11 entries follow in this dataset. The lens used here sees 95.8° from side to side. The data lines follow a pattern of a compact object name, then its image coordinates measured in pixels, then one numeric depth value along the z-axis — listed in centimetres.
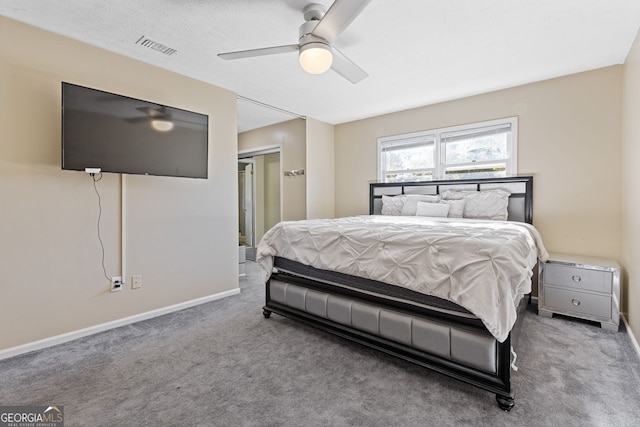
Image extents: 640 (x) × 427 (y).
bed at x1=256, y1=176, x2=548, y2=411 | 162
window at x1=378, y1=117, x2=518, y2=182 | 367
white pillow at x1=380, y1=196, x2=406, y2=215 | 428
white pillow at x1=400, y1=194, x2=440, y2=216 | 398
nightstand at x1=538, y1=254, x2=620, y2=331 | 262
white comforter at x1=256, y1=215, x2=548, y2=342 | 159
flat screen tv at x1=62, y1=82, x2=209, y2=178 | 234
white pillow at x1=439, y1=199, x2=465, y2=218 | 364
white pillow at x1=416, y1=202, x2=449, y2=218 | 367
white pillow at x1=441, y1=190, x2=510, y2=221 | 344
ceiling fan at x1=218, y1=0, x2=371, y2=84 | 179
